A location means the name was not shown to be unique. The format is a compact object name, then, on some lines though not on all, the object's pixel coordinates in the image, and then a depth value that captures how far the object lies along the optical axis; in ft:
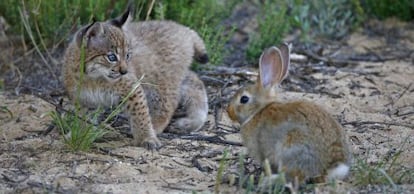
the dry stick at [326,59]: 61.21
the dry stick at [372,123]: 48.11
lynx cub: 45.57
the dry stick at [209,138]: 45.83
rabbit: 36.09
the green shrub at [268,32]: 59.72
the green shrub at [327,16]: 66.39
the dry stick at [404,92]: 53.67
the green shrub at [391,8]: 68.08
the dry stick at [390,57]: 62.34
